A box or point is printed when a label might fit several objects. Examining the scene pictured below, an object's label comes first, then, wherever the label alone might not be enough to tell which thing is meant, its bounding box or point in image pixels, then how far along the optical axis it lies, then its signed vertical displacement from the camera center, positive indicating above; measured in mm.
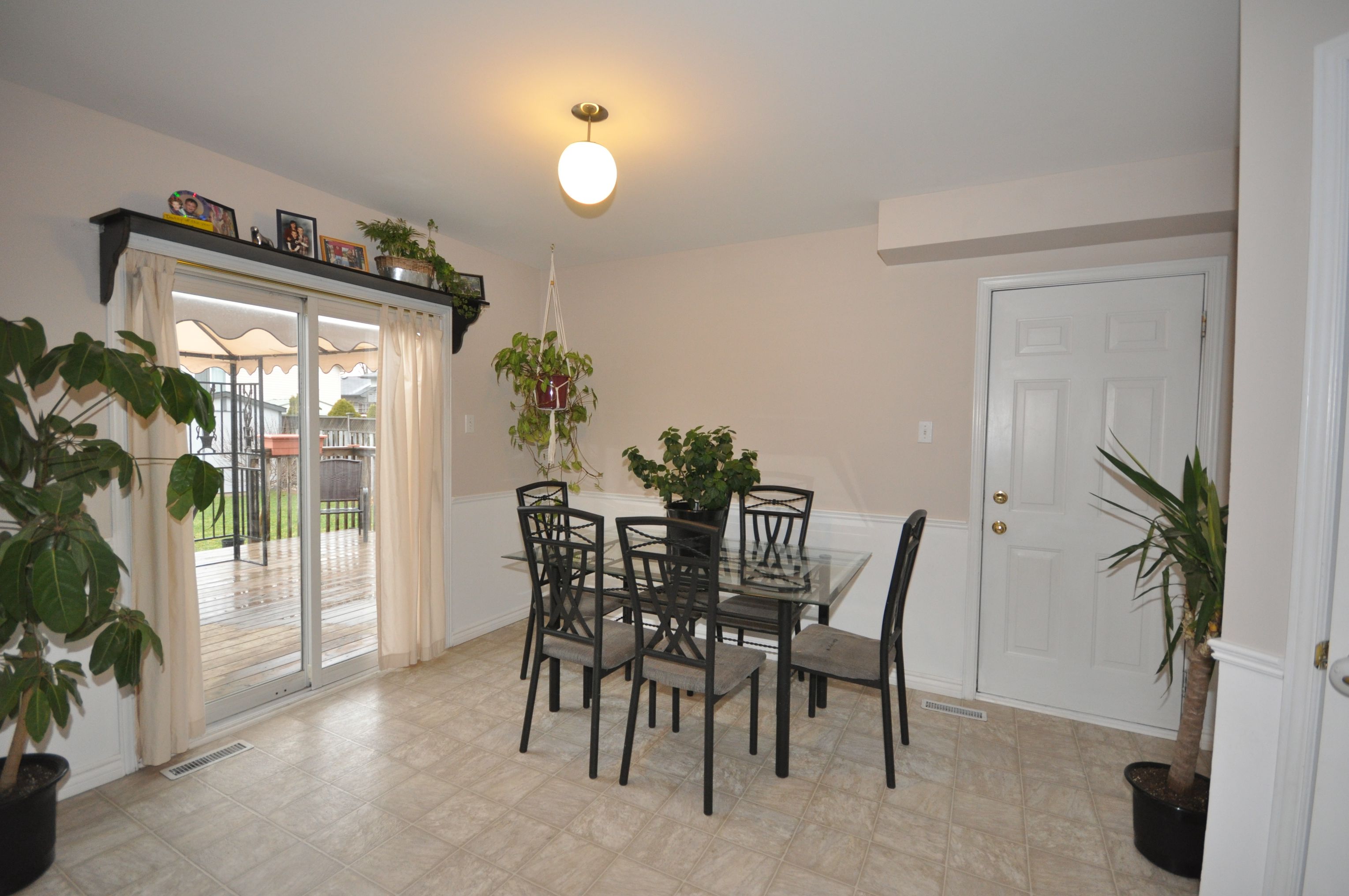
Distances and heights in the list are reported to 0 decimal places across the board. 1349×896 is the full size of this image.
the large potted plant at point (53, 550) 1706 -392
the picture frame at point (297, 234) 2867 +856
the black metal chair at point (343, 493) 3258 -421
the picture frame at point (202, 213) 2457 +828
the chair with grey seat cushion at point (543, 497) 3217 -499
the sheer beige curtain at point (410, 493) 3383 -427
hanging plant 3785 +126
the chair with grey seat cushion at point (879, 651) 2348 -946
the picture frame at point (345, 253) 3061 +827
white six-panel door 2848 -219
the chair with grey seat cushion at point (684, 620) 2178 -750
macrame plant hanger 3992 +735
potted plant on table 2764 -252
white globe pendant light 2135 +876
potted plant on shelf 3262 +885
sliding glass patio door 2791 -367
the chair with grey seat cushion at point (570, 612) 2373 -793
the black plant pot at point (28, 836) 1759 -1257
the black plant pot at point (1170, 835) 1863 -1261
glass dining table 2336 -648
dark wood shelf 2258 +693
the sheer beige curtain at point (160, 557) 2377 -569
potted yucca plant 1786 -671
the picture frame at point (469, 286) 3693 +808
